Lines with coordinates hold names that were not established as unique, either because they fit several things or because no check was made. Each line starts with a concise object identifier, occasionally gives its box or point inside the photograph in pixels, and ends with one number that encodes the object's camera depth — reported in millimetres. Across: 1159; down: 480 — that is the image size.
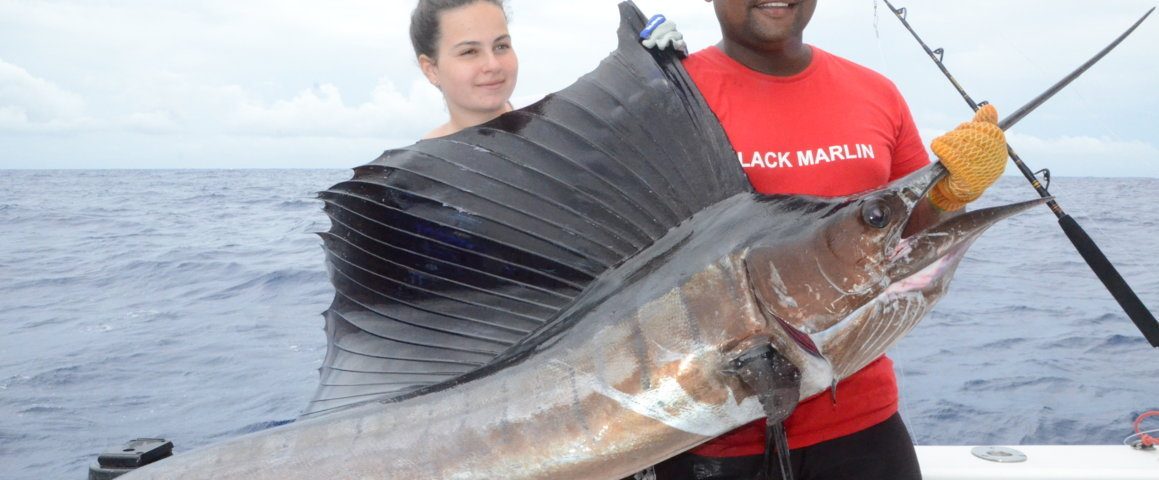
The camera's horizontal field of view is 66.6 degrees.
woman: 2631
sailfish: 1349
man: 1760
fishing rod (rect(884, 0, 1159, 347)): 2201
